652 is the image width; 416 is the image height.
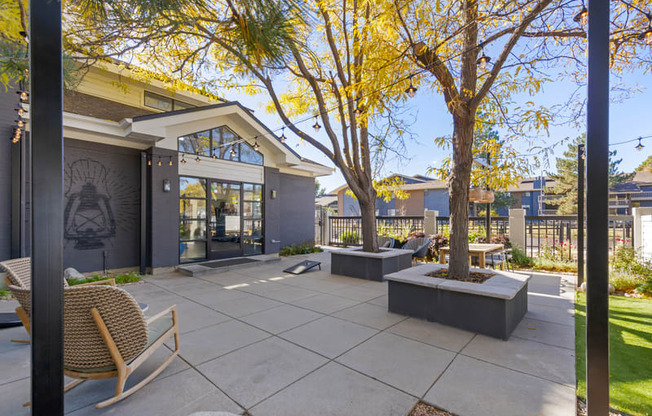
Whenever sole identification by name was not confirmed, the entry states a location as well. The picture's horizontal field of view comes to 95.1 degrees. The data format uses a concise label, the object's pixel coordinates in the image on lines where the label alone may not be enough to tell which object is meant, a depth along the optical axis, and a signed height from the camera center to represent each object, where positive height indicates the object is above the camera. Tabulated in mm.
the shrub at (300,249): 10297 -1447
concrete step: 6957 -1440
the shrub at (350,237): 11797 -1148
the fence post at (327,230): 12945 -934
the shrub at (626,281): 5402 -1346
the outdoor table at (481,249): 6012 -848
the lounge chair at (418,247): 7715 -1034
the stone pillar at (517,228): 8070 -543
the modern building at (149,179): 6078 +729
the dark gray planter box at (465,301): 3428 -1172
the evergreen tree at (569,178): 22047 +2291
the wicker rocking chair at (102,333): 2172 -942
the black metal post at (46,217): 1098 -30
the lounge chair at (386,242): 8312 -962
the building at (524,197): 24703 +1009
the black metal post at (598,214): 1538 -33
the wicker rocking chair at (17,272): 2855 -652
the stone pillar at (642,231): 5832 -464
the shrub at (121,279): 5509 -1405
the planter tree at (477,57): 3643 +1993
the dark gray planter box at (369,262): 6395 -1214
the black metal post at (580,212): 4977 -69
